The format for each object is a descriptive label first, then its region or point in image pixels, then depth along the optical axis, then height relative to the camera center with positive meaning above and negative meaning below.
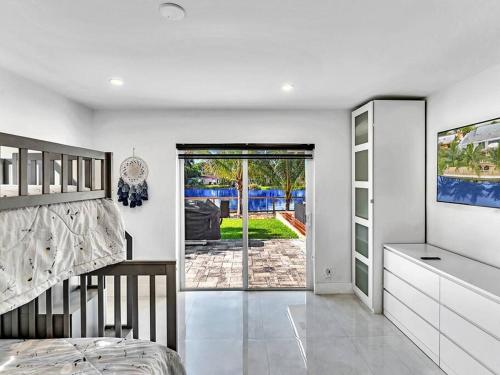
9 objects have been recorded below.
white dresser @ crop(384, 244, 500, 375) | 2.15 -0.95
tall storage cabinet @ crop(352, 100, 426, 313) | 3.68 +0.08
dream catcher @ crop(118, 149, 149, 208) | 4.35 +0.08
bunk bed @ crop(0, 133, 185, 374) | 1.62 -0.51
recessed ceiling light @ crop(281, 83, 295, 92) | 3.28 +0.99
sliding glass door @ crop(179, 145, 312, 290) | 4.54 -0.53
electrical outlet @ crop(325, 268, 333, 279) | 4.41 -1.17
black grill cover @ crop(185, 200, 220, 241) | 4.61 -0.49
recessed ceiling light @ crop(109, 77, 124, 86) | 3.08 +0.98
